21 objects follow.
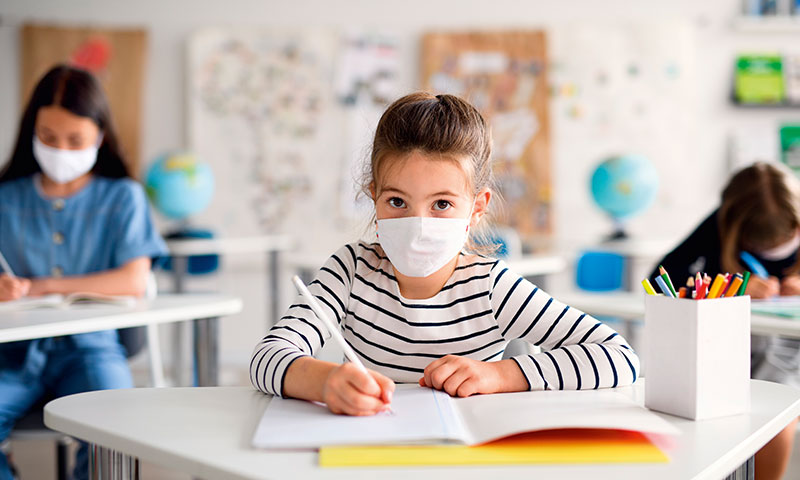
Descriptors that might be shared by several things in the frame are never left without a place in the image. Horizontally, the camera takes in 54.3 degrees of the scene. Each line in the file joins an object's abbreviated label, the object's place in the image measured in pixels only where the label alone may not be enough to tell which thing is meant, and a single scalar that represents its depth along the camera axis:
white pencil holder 0.81
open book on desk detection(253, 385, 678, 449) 0.73
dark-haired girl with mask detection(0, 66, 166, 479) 1.97
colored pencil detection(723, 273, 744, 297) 0.84
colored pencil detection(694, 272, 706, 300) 0.83
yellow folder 0.68
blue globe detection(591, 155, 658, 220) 3.62
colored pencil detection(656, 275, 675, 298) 0.85
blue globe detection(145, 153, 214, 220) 3.81
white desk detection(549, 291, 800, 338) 1.49
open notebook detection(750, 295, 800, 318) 1.58
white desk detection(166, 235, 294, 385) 3.57
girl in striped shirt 0.98
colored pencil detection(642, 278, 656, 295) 0.86
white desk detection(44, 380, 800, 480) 0.67
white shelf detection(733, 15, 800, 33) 4.29
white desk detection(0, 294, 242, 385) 1.36
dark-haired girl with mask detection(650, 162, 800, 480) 1.95
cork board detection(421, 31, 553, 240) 4.44
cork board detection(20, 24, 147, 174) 4.49
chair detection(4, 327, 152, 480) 1.48
